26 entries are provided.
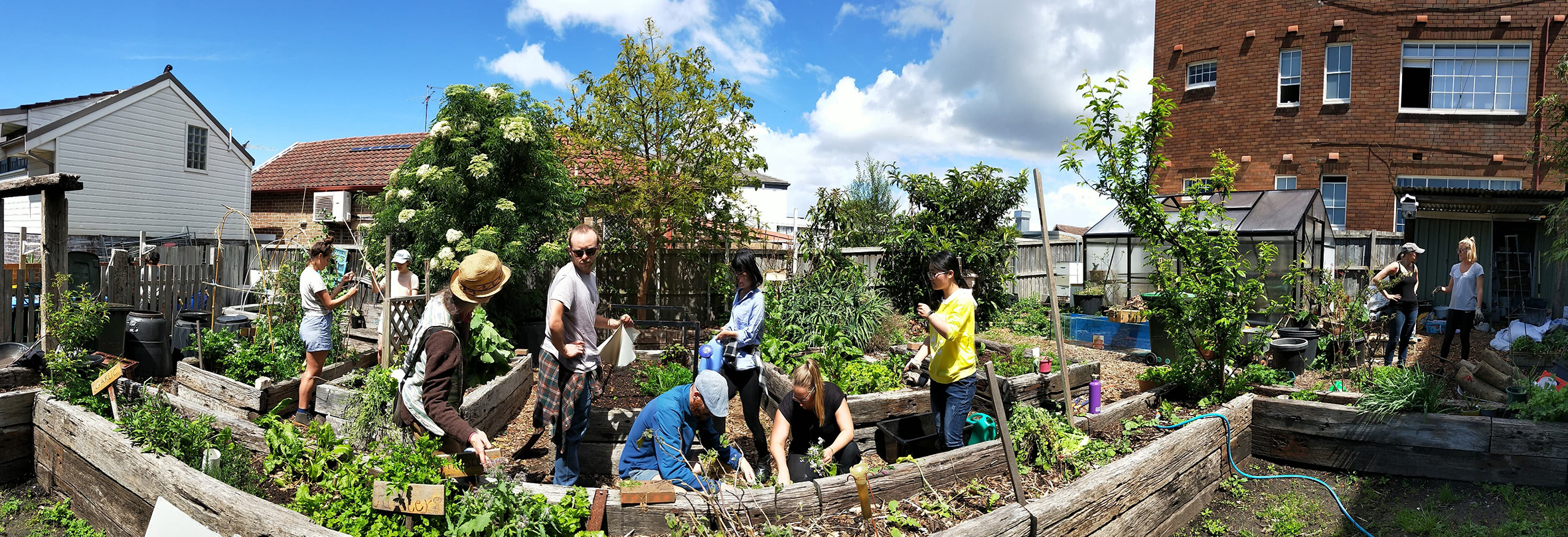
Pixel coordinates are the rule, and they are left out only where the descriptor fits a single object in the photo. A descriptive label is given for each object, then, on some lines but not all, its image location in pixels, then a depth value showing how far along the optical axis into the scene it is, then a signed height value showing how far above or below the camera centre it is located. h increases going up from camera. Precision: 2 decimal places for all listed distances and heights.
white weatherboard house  17.76 +2.24
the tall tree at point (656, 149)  10.80 +1.65
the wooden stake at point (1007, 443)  3.71 -0.86
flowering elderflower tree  8.64 +0.78
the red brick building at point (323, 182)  20.29 +2.07
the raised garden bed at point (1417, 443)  4.93 -1.13
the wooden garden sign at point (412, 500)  3.28 -1.07
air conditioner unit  19.12 +1.18
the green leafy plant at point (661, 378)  7.08 -1.12
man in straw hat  3.60 -0.51
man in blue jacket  4.00 -0.90
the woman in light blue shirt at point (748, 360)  5.31 -0.68
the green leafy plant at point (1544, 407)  4.96 -0.81
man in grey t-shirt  4.21 -0.59
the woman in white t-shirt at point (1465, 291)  8.09 -0.09
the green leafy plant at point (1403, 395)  5.38 -0.82
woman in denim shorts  5.73 -0.53
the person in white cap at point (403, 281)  7.64 -0.28
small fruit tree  5.99 +0.28
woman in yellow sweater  4.67 -0.52
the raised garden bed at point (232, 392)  5.86 -1.14
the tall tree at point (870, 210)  12.16 +1.17
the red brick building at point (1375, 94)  14.78 +3.79
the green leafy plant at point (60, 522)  4.52 -1.69
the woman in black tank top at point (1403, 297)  7.99 -0.17
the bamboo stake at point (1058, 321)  5.08 -0.35
